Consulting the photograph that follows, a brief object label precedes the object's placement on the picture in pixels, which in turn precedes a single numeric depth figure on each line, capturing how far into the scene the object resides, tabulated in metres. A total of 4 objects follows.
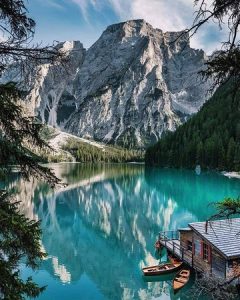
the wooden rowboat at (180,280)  32.22
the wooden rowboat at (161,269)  35.81
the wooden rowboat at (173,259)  37.12
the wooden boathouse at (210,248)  29.22
